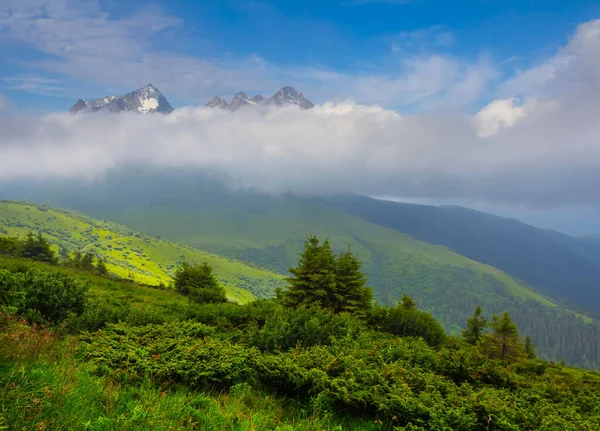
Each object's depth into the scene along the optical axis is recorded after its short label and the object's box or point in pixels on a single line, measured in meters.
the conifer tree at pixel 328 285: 27.48
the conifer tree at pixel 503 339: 33.30
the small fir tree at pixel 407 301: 45.10
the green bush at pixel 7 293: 8.74
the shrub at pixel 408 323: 23.39
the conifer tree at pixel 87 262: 70.56
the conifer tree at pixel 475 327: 48.78
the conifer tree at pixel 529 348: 61.07
